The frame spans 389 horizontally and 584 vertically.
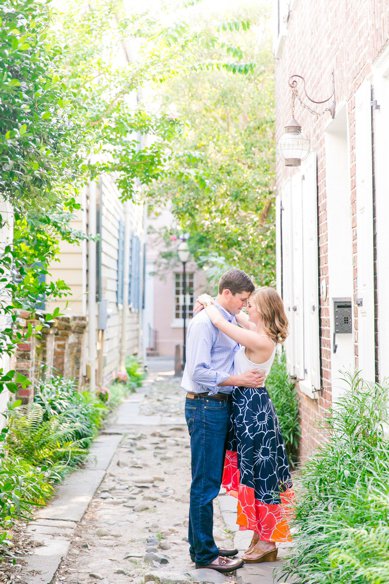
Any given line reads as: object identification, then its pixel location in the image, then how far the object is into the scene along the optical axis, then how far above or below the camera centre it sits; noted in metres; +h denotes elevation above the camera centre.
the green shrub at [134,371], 15.10 -1.48
